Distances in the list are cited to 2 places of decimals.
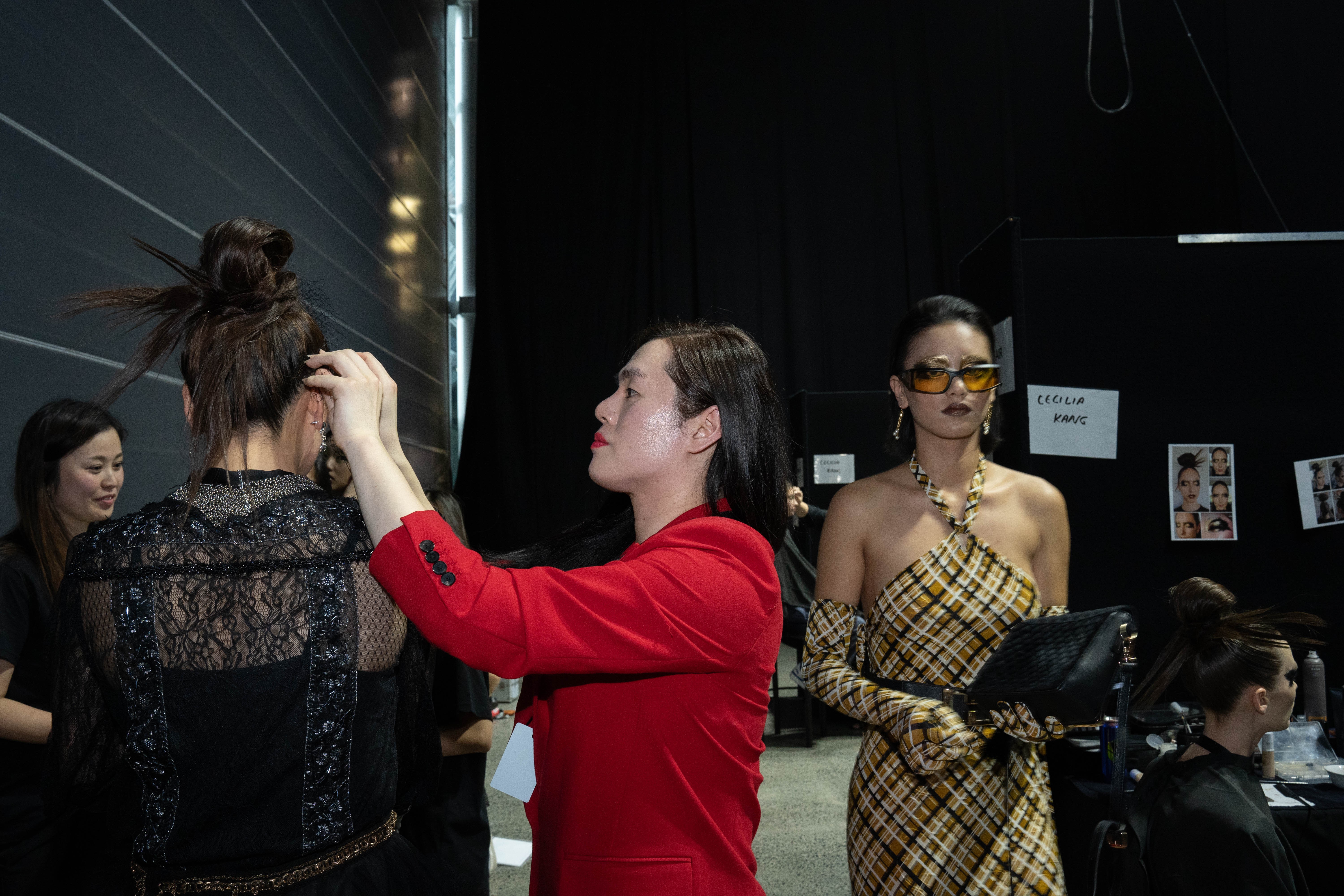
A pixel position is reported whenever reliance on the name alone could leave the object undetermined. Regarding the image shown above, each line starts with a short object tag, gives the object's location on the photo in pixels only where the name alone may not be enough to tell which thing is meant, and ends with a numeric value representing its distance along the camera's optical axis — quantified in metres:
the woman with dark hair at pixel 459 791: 2.45
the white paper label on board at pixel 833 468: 6.07
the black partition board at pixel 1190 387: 2.63
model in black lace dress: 1.13
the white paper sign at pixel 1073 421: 2.59
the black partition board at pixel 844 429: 6.09
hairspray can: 2.58
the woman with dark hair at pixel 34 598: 1.82
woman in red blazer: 1.05
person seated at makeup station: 2.05
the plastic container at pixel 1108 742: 2.20
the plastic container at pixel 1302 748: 2.49
